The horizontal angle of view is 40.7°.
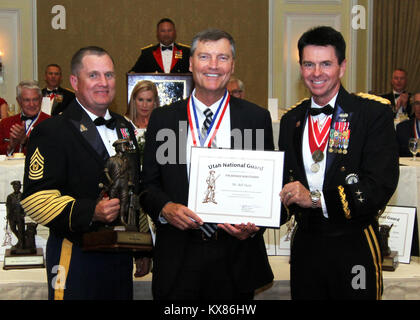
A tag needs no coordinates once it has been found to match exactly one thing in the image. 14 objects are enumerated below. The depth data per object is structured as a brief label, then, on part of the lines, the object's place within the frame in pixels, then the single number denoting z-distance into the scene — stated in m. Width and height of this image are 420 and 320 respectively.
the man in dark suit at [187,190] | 2.64
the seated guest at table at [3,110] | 9.16
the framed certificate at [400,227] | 4.27
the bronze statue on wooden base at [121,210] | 2.55
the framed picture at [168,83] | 6.51
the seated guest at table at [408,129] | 7.23
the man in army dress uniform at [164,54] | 8.56
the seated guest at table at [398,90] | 9.62
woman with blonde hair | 5.96
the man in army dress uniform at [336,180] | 2.62
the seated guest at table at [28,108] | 6.52
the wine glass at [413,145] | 5.44
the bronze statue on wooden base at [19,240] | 3.99
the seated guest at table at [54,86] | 9.30
